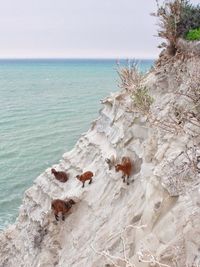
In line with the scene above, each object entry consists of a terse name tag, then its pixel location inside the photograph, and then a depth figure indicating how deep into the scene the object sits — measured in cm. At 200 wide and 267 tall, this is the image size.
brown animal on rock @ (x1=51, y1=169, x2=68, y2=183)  1175
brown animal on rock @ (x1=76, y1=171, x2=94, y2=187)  1070
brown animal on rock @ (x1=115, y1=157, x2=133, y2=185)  945
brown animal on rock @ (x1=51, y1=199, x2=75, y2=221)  1060
